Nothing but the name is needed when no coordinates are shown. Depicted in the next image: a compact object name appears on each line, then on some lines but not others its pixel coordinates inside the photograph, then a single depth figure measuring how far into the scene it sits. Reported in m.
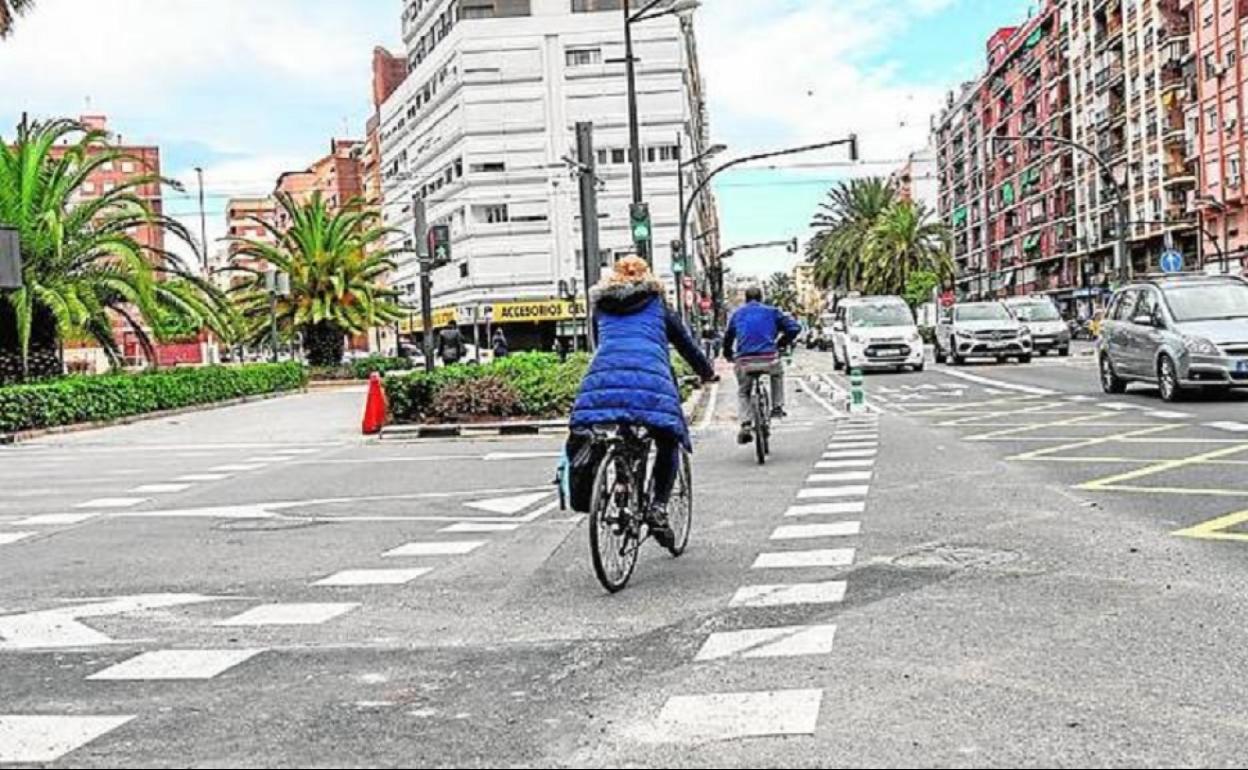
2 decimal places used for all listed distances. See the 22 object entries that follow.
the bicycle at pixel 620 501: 7.19
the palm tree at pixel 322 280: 50.47
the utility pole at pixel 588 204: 20.62
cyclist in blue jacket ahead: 14.50
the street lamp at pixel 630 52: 24.27
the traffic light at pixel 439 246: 21.59
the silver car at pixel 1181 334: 18.50
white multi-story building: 74.88
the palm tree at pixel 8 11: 25.45
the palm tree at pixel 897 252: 92.62
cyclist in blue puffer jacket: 7.50
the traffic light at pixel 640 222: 25.16
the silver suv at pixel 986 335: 38.09
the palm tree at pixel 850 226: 95.44
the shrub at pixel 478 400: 20.78
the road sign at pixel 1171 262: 43.47
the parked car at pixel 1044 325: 42.22
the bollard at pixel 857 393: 21.47
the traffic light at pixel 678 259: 37.22
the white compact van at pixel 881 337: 36.06
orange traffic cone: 21.56
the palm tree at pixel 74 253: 27.39
